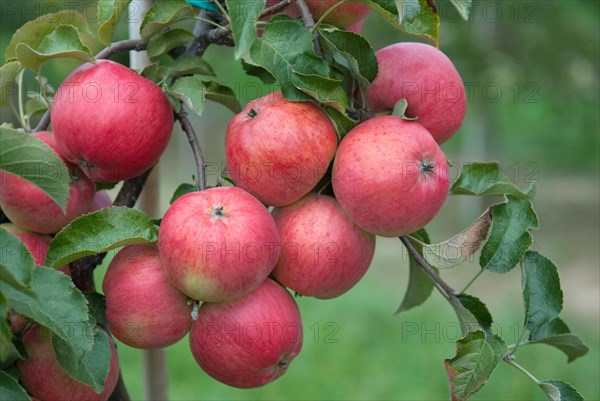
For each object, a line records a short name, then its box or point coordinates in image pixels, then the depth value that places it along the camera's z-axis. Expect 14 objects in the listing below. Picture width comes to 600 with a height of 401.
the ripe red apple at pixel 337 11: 1.53
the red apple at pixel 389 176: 1.48
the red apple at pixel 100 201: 1.57
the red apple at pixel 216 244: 1.46
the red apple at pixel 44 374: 1.50
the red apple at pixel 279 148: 1.49
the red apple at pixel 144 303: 1.49
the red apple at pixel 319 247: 1.50
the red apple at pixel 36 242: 1.52
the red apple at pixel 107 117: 1.49
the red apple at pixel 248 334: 1.49
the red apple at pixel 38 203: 1.51
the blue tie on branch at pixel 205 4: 1.55
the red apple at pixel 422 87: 1.52
